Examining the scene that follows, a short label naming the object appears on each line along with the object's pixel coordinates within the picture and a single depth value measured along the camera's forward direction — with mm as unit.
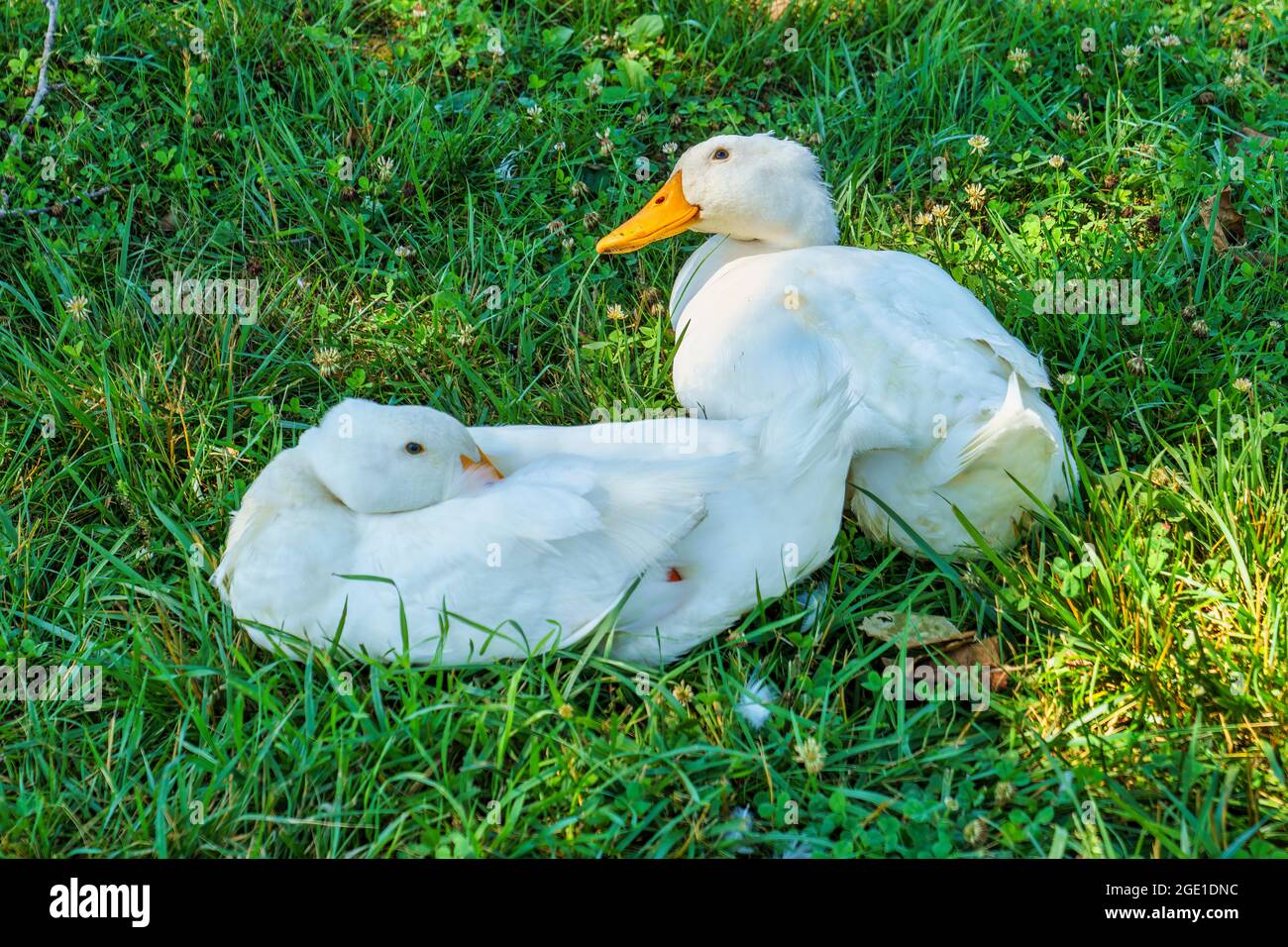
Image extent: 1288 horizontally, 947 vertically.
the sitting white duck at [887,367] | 2891
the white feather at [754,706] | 2691
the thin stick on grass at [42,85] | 4031
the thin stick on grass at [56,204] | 3902
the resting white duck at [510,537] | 2627
